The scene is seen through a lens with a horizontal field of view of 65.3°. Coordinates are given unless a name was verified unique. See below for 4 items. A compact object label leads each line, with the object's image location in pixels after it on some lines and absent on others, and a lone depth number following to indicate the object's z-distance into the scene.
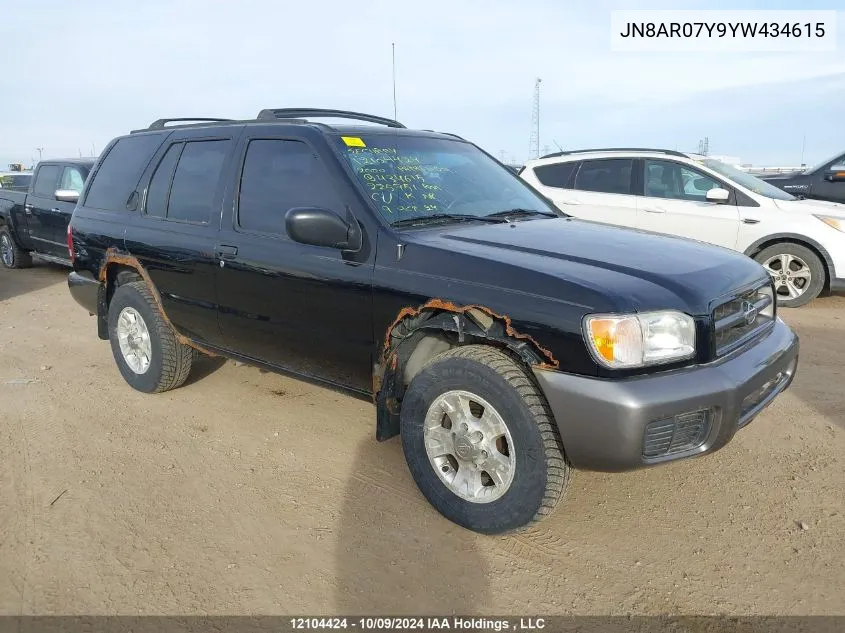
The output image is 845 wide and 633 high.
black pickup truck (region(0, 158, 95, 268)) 8.98
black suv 2.51
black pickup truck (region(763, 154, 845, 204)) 8.55
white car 6.87
